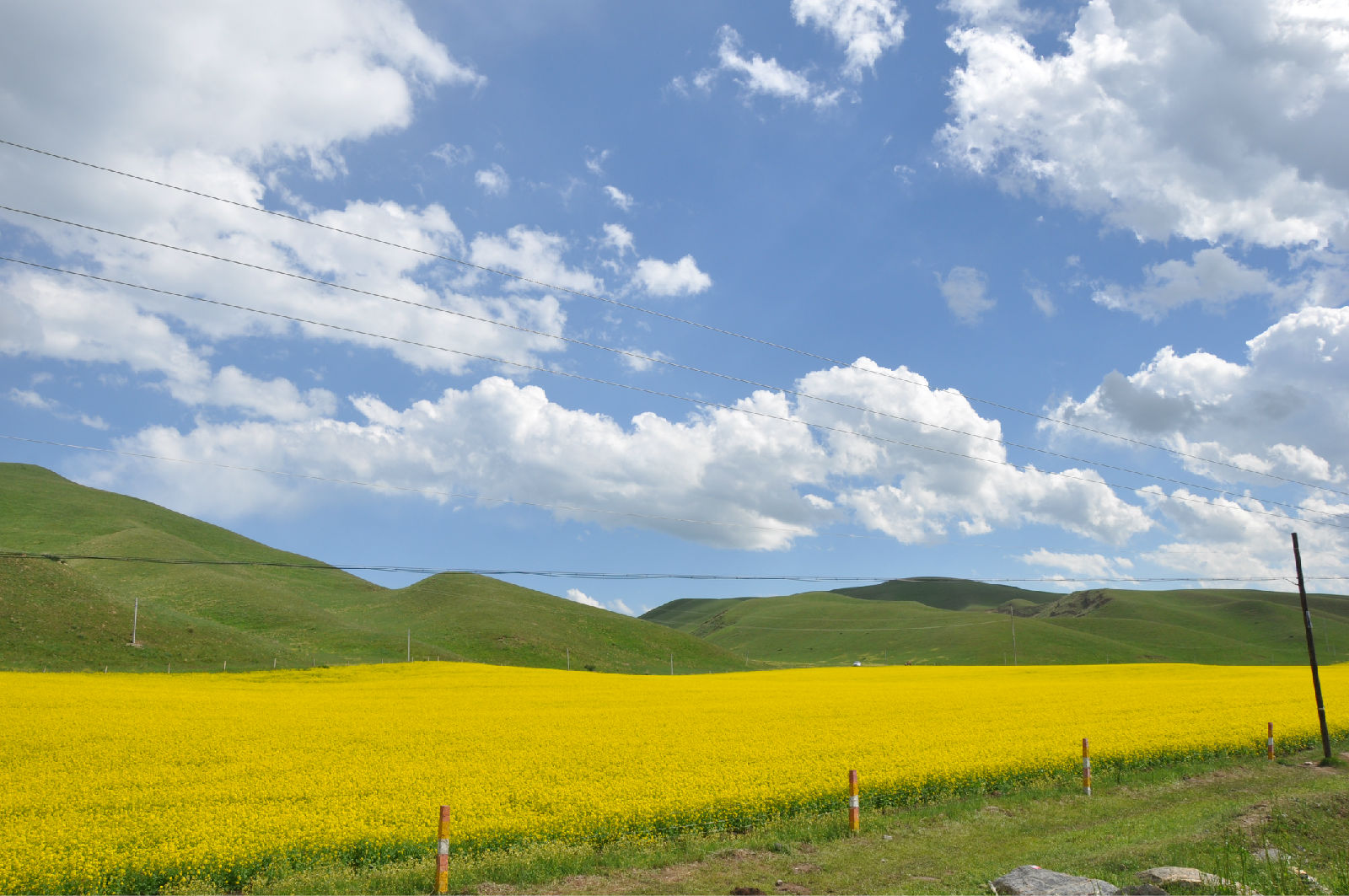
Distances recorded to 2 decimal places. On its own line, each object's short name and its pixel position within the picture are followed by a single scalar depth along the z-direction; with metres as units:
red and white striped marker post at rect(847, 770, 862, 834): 16.72
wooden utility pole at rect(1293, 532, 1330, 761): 26.62
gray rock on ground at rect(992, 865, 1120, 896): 10.99
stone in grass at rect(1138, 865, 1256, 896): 11.42
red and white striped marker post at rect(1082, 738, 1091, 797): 20.92
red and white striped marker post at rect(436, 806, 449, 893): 12.62
